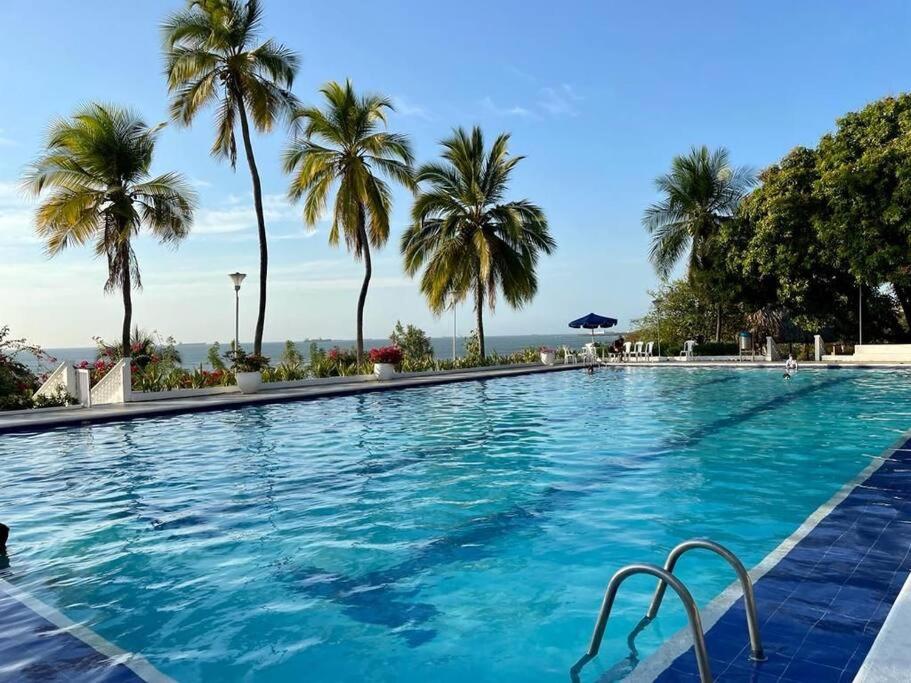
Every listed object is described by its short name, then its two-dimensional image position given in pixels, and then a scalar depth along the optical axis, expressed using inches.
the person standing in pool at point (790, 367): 868.0
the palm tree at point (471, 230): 1051.3
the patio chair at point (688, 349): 1146.0
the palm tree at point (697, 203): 1208.2
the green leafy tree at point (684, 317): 1400.1
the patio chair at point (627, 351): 1197.1
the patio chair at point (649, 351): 1155.9
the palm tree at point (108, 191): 701.3
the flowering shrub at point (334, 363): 879.1
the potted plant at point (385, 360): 852.6
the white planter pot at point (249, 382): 706.8
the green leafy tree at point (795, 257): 1064.2
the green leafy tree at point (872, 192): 927.0
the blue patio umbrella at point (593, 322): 1262.3
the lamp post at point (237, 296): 762.2
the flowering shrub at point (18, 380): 591.6
